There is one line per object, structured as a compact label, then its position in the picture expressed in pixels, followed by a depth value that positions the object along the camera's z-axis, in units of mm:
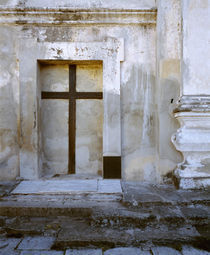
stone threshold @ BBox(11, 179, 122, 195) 2998
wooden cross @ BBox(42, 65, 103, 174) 4004
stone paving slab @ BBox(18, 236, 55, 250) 1966
